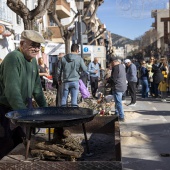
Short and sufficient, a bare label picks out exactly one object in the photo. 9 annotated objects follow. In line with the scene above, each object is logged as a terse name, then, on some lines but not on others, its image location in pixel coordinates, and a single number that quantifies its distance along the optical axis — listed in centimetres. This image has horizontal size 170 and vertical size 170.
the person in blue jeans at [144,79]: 1440
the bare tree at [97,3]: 2147
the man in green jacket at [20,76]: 308
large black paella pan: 275
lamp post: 1288
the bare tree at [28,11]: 943
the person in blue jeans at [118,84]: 875
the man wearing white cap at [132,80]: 1187
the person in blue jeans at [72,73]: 844
